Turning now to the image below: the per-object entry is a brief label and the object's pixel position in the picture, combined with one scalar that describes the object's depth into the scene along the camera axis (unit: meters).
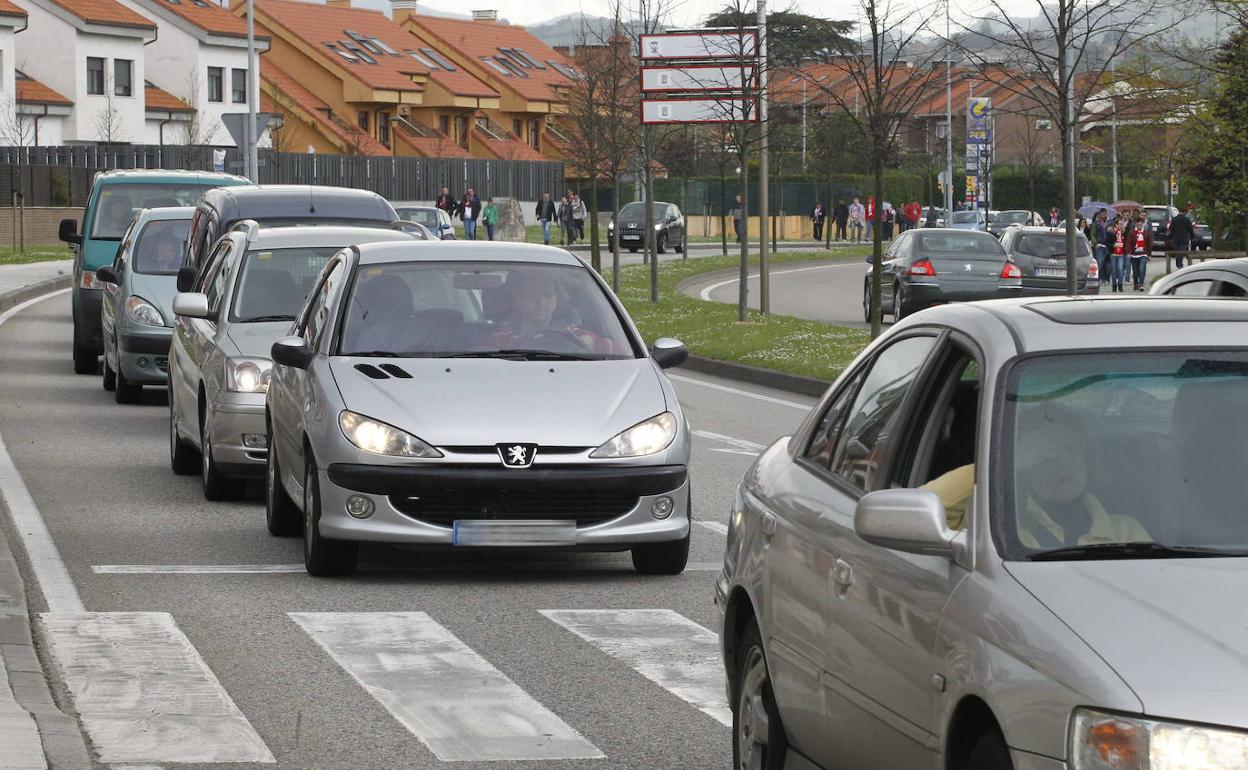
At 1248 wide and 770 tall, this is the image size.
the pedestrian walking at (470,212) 73.56
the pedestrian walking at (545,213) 74.88
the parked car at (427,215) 47.53
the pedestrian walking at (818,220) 87.12
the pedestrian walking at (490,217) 72.38
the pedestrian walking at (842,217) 88.06
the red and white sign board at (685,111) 36.34
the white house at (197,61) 89.50
